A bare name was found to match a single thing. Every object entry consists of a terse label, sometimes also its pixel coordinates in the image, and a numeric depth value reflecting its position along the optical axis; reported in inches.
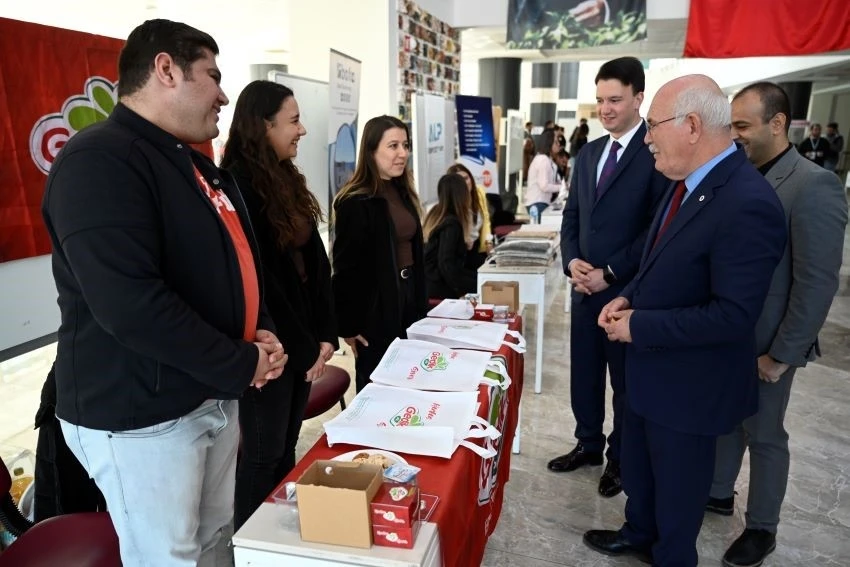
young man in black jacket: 39.1
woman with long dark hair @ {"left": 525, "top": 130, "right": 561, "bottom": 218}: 247.9
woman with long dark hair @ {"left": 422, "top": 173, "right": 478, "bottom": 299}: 133.6
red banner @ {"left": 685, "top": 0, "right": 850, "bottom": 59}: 197.0
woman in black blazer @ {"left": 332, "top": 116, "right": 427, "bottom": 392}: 88.1
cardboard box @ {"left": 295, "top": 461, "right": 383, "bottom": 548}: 38.5
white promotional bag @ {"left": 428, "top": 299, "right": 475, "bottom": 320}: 87.9
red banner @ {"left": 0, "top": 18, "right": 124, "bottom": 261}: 70.7
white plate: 48.5
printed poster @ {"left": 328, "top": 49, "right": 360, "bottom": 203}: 127.6
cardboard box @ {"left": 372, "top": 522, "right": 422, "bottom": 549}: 38.8
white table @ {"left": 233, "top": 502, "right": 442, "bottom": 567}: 38.6
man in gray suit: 66.0
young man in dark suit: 84.0
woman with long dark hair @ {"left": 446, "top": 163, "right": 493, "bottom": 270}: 148.5
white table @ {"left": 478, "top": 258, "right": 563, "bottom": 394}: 128.2
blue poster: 221.2
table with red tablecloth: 45.2
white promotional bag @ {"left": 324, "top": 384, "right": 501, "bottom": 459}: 51.2
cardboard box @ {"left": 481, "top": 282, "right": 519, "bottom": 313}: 95.6
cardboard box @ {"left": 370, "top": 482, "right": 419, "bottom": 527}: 38.5
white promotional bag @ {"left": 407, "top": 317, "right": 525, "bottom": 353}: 75.5
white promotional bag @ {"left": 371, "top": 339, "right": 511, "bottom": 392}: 63.3
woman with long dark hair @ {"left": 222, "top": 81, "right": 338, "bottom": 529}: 64.6
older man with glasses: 53.7
